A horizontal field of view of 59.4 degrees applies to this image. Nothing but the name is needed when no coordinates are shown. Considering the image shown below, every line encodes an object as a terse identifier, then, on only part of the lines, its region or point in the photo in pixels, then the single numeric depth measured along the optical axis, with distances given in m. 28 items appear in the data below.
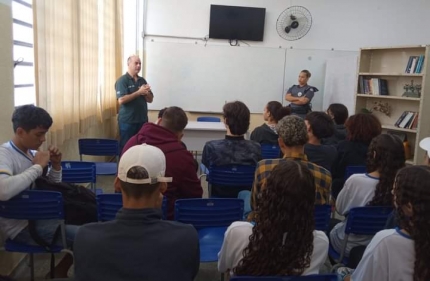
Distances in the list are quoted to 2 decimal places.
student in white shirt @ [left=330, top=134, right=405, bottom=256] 2.16
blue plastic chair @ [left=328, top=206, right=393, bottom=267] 2.10
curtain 3.11
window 3.08
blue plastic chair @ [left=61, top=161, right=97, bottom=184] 2.82
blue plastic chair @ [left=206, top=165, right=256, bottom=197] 2.89
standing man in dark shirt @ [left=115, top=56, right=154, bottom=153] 5.18
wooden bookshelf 5.36
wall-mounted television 6.91
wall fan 7.06
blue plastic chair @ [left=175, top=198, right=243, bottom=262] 2.12
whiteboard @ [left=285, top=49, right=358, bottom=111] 7.18
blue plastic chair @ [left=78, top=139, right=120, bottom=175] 3.93
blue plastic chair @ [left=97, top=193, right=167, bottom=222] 2.11
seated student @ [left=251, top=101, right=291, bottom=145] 3.96
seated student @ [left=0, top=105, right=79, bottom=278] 2.09
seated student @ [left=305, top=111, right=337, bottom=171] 2.88
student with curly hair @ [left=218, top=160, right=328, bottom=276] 1.33
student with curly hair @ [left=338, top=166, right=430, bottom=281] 1.30
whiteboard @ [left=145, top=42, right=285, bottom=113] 7.01
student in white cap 1.13
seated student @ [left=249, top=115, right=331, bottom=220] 2.10
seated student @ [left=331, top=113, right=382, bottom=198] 3.11
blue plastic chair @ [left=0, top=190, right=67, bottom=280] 2.00
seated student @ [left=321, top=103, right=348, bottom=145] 3.92
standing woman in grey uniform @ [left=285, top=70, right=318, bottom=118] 6.64
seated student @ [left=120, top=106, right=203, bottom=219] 2.35
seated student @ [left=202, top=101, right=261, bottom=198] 2.94
